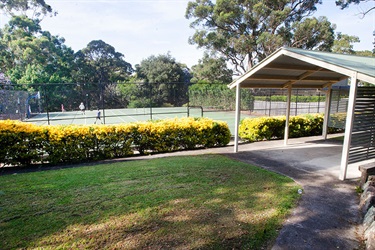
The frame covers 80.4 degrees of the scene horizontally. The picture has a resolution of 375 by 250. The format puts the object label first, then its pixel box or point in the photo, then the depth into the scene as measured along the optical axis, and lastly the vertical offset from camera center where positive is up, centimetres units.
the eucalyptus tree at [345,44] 4144 +1081
